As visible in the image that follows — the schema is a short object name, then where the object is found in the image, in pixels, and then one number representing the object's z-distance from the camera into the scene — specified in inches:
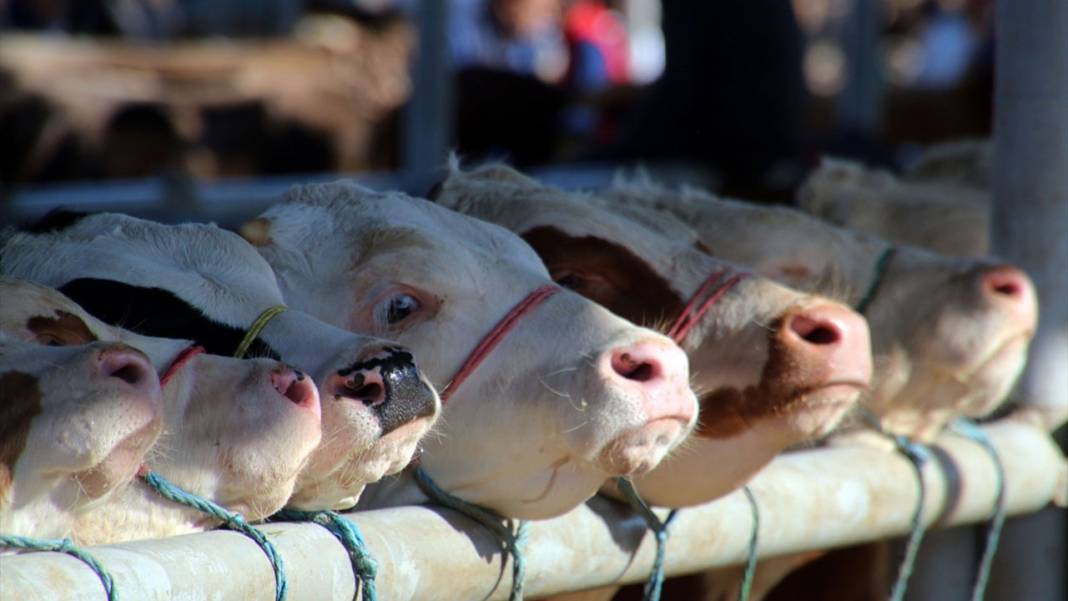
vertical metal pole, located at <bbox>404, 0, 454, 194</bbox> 479.5
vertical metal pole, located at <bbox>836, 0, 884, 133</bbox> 627.8
